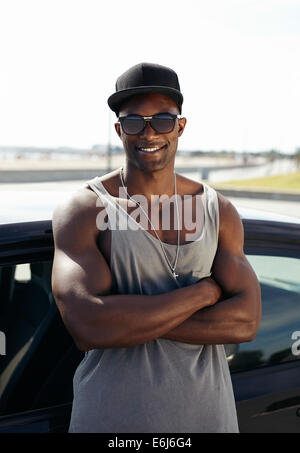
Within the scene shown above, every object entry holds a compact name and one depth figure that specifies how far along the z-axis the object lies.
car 1.76
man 1.51
